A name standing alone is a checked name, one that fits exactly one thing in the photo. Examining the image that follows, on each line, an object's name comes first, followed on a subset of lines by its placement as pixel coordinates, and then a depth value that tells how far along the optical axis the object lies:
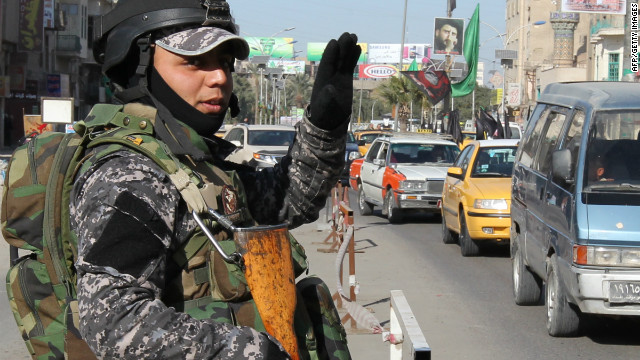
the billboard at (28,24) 50.12
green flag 38.50
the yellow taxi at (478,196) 12.63
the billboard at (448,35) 45.72
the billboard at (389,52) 143.50
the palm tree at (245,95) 98.12
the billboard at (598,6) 33.59
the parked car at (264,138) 22.10
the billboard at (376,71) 136.38
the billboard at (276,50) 135.75
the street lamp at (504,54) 49.62
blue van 7.14
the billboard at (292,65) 131.75
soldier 1.92
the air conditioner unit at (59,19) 55.16
